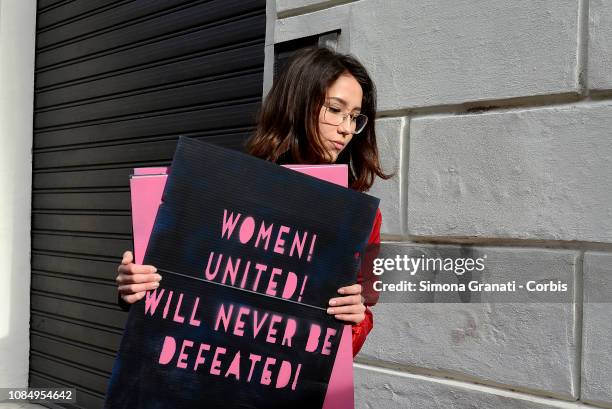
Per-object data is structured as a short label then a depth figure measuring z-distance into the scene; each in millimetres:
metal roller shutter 4797
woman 2182
